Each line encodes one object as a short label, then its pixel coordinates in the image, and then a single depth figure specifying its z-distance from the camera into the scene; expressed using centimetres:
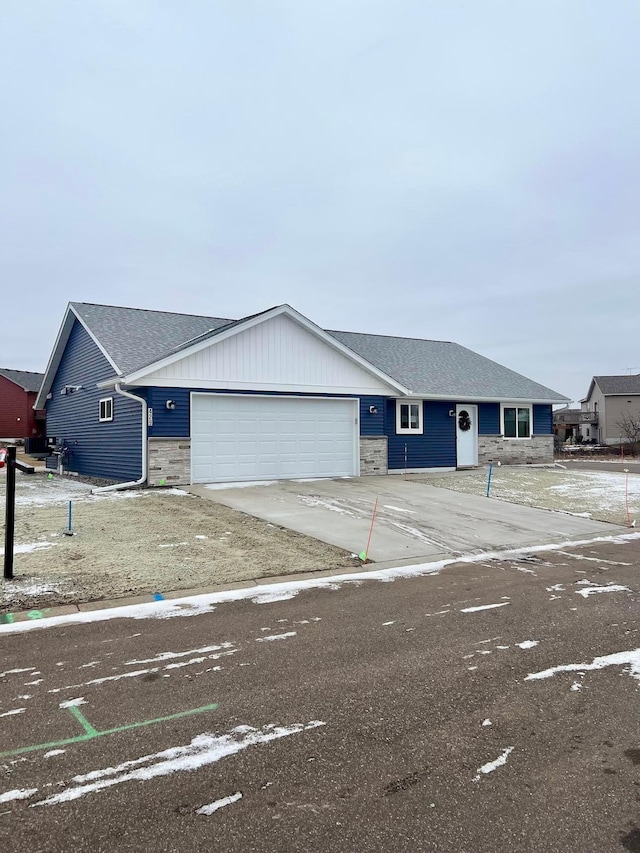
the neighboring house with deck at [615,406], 5091
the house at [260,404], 1533
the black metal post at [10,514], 653
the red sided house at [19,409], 3947
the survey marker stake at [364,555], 825
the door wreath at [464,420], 2144
